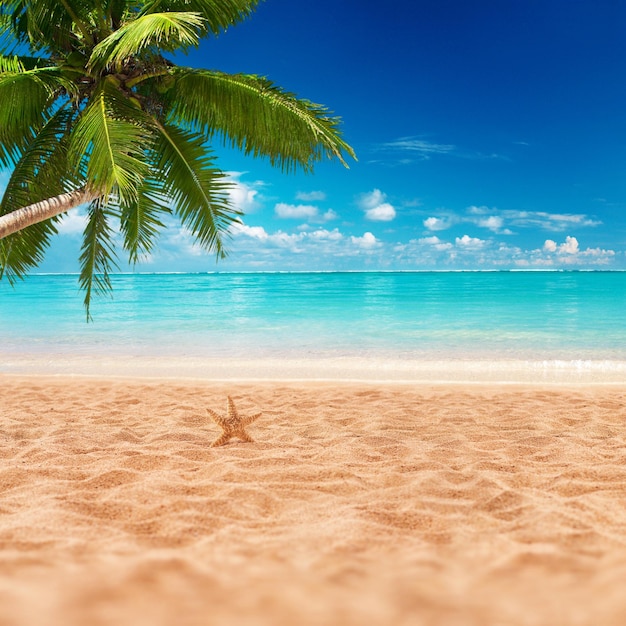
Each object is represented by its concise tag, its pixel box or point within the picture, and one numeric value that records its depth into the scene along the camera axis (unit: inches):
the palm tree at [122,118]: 231.0
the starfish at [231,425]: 180.1
